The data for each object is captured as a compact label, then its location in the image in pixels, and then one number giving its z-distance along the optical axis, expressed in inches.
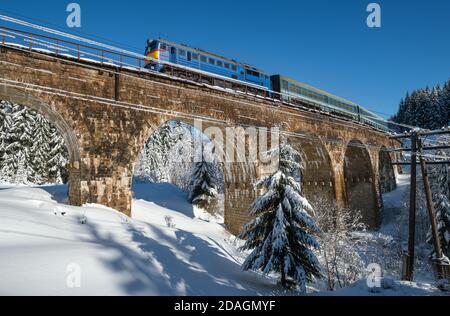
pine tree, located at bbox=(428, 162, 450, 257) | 884.6
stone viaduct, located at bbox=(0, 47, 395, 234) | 454.6
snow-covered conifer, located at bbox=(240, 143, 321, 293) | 417.1
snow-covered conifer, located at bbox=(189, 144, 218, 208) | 1154.0
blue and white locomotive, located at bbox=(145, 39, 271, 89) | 802.8
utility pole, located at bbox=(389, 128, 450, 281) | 518.0
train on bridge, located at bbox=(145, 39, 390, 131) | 799.1
